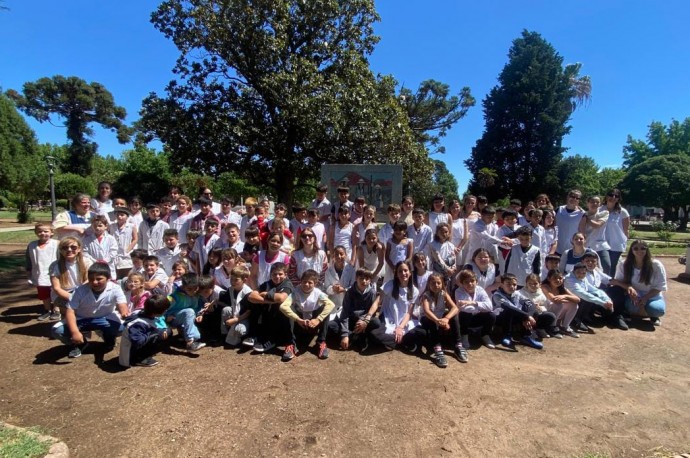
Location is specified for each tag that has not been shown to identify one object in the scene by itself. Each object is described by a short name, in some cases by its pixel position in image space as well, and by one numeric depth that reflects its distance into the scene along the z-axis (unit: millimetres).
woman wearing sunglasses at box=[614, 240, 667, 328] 5969
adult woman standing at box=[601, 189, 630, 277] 6574
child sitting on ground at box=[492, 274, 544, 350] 5113
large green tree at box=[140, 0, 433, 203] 13211
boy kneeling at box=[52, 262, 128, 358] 4359
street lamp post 21266
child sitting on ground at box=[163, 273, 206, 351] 4641
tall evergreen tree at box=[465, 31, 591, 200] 31266
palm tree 34031
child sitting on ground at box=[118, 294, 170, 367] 4188
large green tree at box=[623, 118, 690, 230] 35312
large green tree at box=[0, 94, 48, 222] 20766
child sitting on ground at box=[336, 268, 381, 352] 4863
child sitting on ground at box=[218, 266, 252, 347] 4816
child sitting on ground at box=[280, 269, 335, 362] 4652
